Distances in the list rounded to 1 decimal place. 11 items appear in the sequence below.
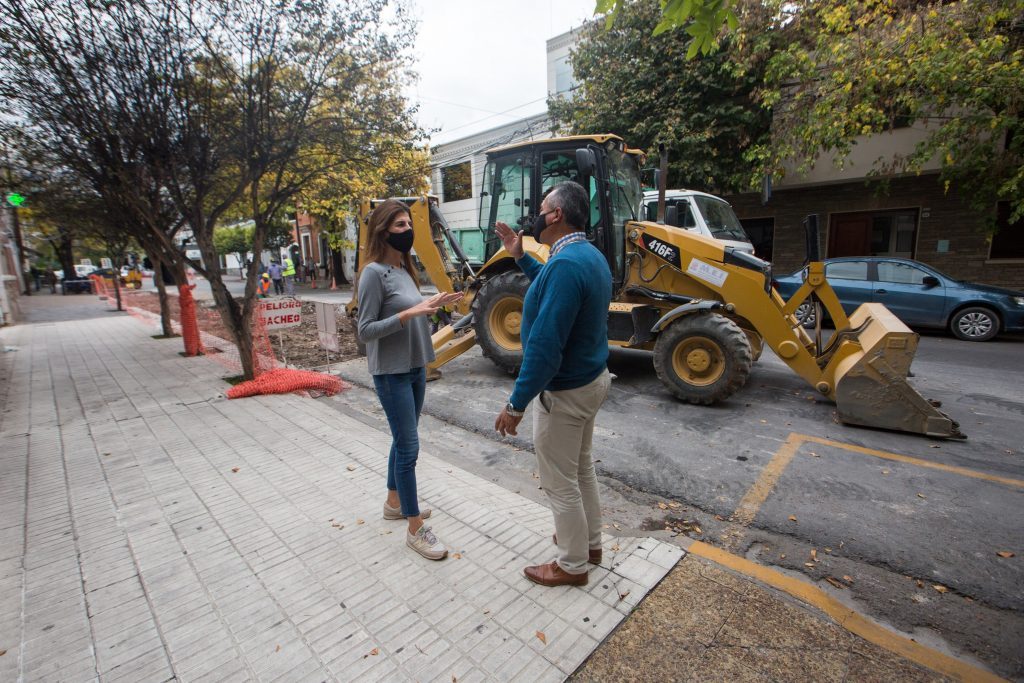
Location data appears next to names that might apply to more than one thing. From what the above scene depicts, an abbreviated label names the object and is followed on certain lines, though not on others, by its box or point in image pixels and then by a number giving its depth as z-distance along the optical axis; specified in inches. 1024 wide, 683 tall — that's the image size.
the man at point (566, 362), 85.2
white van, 343.0
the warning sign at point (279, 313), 276.8
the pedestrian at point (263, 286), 830.5
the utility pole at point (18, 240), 297.0
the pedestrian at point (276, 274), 920.3
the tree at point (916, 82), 313.6
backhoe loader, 178.2
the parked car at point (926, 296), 343.3
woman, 105.2
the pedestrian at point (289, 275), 896.9
